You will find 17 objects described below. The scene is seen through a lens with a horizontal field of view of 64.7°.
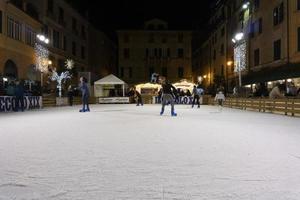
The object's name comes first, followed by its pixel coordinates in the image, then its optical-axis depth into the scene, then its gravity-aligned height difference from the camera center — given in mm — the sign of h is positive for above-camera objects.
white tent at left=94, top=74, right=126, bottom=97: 26246 +1699
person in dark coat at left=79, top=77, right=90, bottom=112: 13458 +477
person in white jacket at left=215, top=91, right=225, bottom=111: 14488 -38
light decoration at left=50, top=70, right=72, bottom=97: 24079 +2111
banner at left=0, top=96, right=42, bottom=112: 14371 -320
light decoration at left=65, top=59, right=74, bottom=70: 26670 +3821
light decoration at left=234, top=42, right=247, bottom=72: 22270 +4053
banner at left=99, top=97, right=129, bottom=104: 26449 -308
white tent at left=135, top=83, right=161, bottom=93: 27277 +1259
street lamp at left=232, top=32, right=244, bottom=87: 21187 +3590
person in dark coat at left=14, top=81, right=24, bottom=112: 14246 +235
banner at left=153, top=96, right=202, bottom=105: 24662 -355
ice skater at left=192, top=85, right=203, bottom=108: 18043 +271
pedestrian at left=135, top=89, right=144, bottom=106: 21658 -6
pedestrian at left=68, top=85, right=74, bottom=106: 21381 +136
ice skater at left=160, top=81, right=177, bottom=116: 11470 +182
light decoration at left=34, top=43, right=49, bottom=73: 21615 +3688
